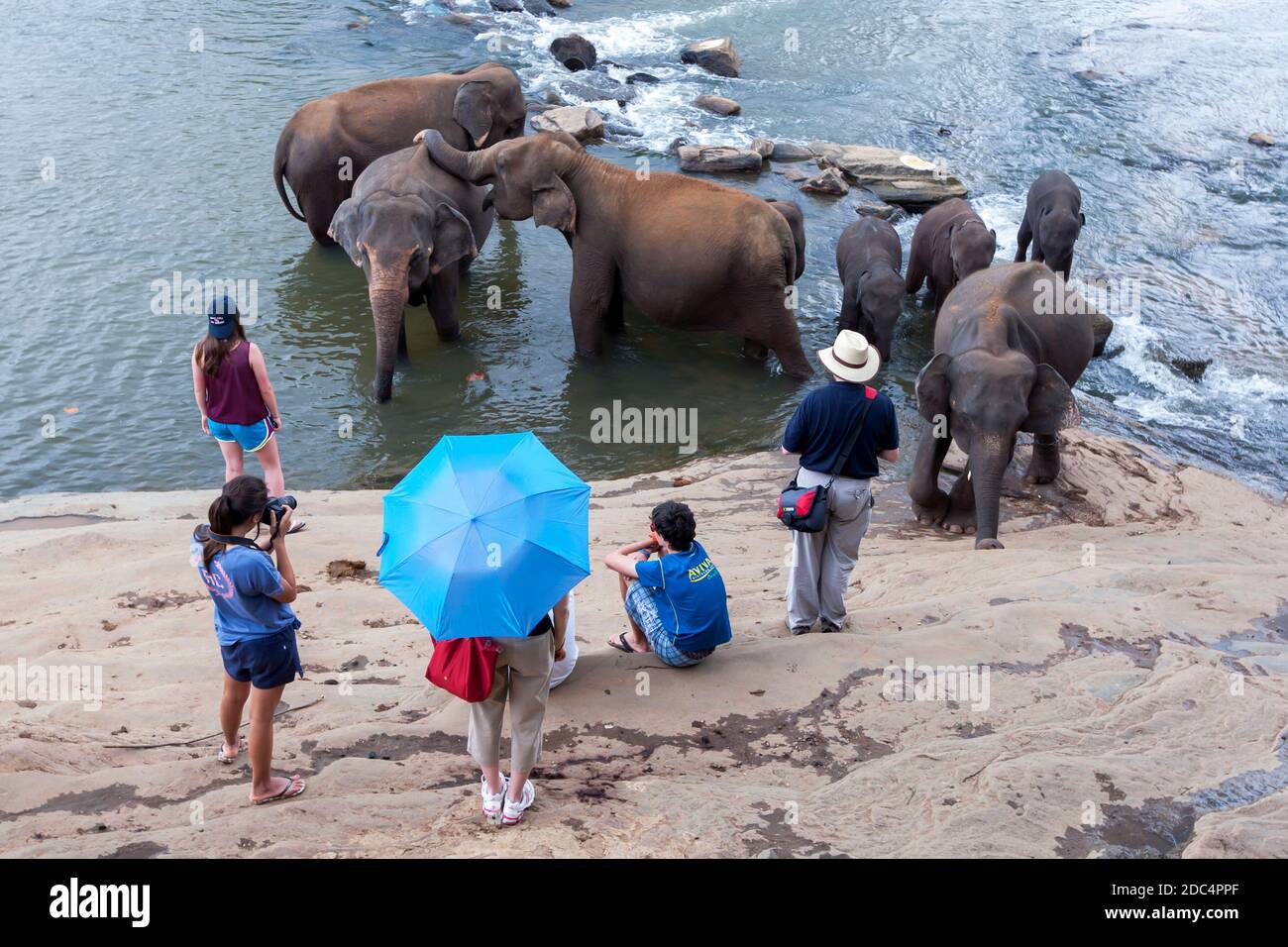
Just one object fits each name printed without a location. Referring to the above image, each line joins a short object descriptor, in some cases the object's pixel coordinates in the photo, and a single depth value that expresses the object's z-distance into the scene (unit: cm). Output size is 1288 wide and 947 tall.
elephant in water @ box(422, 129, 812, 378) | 1098
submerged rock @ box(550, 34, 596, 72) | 1992
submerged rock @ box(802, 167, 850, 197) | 1580
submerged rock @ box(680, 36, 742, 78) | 2033
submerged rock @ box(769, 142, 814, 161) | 1703
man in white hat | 595
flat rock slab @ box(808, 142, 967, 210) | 1590
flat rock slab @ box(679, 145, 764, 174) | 1636
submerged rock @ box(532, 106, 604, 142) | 1673
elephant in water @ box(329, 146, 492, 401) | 1034
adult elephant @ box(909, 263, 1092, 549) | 816
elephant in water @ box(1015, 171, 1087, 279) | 1284
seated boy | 544
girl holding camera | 442
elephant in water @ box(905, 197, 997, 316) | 1130
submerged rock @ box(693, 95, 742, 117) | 1858
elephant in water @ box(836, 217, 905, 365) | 1132
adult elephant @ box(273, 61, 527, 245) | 1273
